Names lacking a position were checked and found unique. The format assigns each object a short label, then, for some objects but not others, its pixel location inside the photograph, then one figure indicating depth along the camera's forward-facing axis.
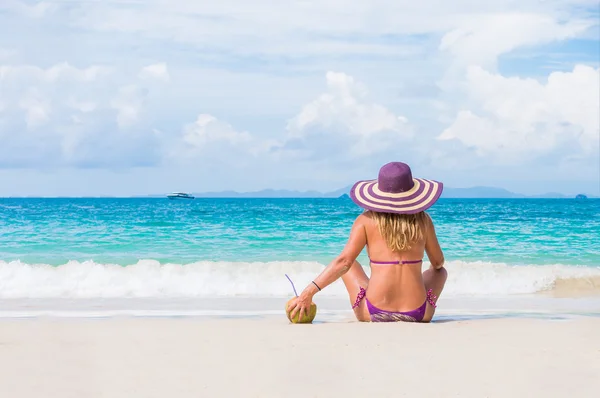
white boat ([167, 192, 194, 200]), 80.44
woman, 5.17
